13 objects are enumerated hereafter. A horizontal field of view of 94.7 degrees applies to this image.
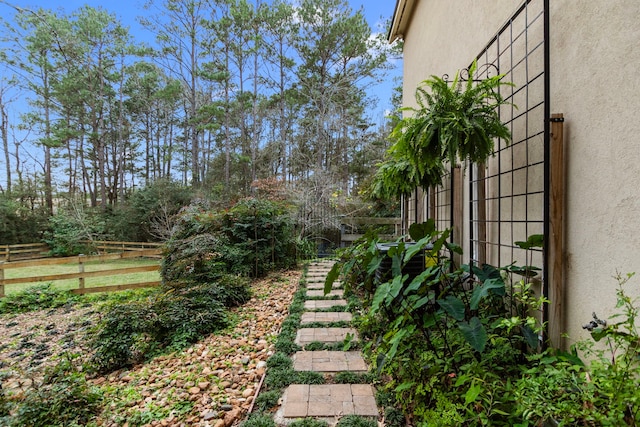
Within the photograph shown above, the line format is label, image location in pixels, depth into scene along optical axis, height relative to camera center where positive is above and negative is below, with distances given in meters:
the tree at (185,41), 12.22 +7.38
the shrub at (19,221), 11.73 -0.26
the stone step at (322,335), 2.44 -1.06
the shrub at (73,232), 11.86 -0.73
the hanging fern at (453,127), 1.79 +0.53
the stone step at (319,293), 3.78 -1.06
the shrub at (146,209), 12.04 +0.20
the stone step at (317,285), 4.20 -1.06
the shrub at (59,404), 1.71 -1.16
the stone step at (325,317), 2.90 -1.06
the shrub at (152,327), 2.63 -1.10
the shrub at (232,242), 4.50 -0.50
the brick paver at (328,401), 1.54 -1.05
